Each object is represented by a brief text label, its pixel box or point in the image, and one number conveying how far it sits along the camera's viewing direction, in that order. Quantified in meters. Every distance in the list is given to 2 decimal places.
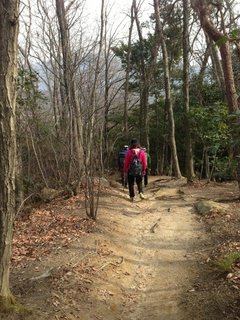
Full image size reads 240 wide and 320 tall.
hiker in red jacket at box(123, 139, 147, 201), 7.87
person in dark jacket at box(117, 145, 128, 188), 10.36
